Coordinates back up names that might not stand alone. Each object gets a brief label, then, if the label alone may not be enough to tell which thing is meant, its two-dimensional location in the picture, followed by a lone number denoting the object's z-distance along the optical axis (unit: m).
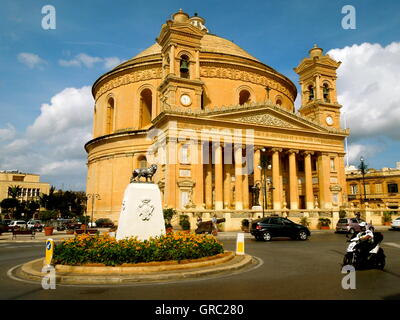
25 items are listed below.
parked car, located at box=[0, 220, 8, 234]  30.56
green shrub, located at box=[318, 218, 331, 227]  32.69
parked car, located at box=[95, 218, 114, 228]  39.12
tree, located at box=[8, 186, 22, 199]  77.16
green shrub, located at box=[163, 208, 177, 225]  28.01
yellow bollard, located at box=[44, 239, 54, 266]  9.73
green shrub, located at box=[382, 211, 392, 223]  37.72
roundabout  8.44
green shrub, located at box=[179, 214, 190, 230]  27.02
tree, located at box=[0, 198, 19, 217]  71.49
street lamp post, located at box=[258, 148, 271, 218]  36.23
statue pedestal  11.04
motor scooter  9.98
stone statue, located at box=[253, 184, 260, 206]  34.70
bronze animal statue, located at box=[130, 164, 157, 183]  12.38
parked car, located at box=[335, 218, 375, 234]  26.36
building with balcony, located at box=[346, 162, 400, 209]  62.62
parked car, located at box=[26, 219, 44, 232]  37.92
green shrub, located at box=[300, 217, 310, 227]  31.77
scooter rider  9.89
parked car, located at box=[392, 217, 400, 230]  30.61
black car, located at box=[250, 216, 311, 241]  20.88
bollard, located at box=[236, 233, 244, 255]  12.62
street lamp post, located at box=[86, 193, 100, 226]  44.25
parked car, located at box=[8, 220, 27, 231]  44.16
